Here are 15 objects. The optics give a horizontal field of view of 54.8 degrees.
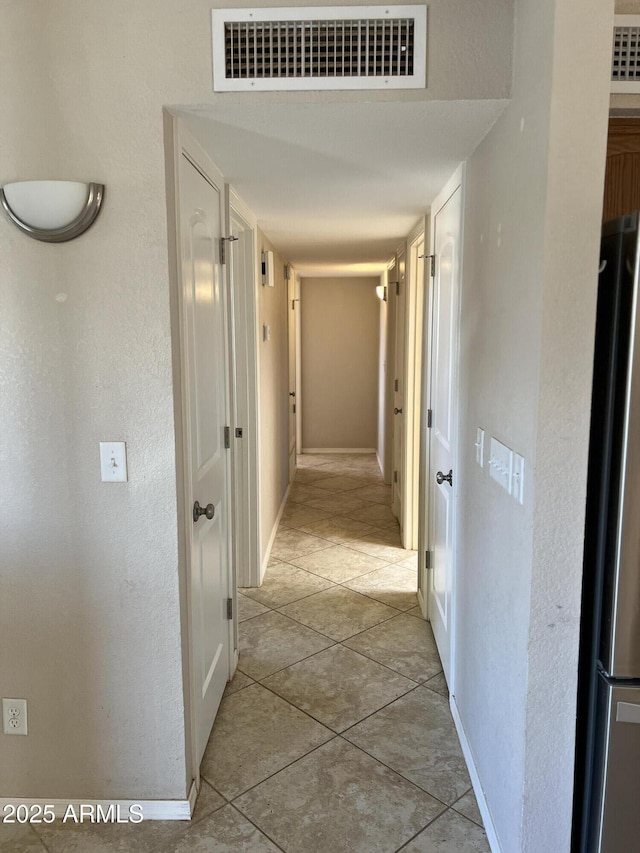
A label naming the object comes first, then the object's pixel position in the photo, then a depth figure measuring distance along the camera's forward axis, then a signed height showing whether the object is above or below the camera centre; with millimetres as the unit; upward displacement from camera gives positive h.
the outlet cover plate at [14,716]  1940 -1135
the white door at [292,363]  6172 -115
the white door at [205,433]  1997 -288
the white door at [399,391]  4484 -298
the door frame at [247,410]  3400 -328
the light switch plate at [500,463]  1678 -312
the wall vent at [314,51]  1648 +806
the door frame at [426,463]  3097 -599
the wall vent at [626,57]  1697 +832
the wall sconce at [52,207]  1675 +399
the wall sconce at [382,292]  6234 +616
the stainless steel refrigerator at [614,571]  1393 -511
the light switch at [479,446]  2021 -309
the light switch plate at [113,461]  1828 -319
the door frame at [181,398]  1795 -136
